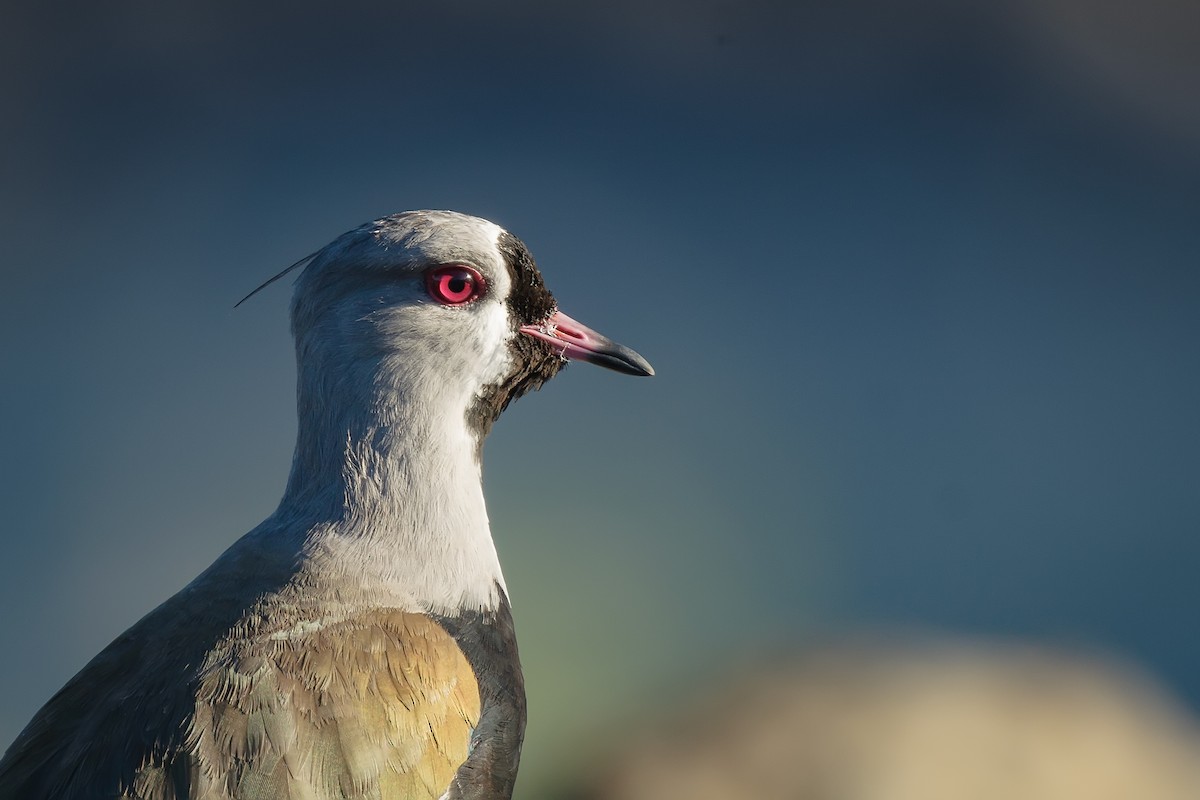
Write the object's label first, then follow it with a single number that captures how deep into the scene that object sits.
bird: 4.43
